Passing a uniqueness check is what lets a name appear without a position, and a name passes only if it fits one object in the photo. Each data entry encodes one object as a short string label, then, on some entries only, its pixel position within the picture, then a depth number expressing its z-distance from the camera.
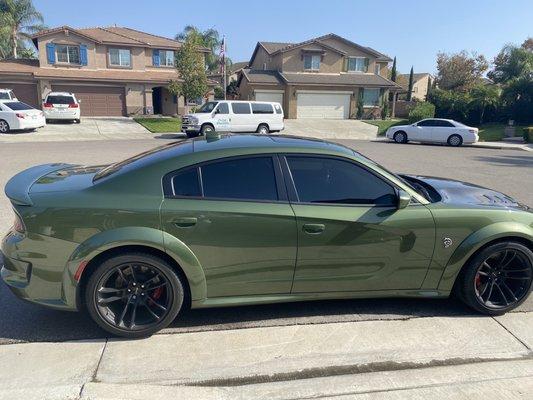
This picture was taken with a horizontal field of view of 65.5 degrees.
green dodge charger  3.00
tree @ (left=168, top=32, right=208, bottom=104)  25.03
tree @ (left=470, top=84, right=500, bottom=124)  29.64
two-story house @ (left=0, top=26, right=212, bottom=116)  28.05
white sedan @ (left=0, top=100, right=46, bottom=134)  18.38
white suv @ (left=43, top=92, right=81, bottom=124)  23.28
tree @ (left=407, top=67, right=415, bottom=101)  47.38
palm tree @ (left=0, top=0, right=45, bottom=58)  36.00
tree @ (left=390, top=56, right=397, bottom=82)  47.93
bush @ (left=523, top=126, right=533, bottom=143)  23.44
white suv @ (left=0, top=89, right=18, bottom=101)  22.25
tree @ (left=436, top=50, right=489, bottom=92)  42.41
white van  19.89
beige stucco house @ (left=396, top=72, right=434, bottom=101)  62.25
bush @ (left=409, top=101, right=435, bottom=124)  28.92
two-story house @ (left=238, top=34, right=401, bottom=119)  32.38
